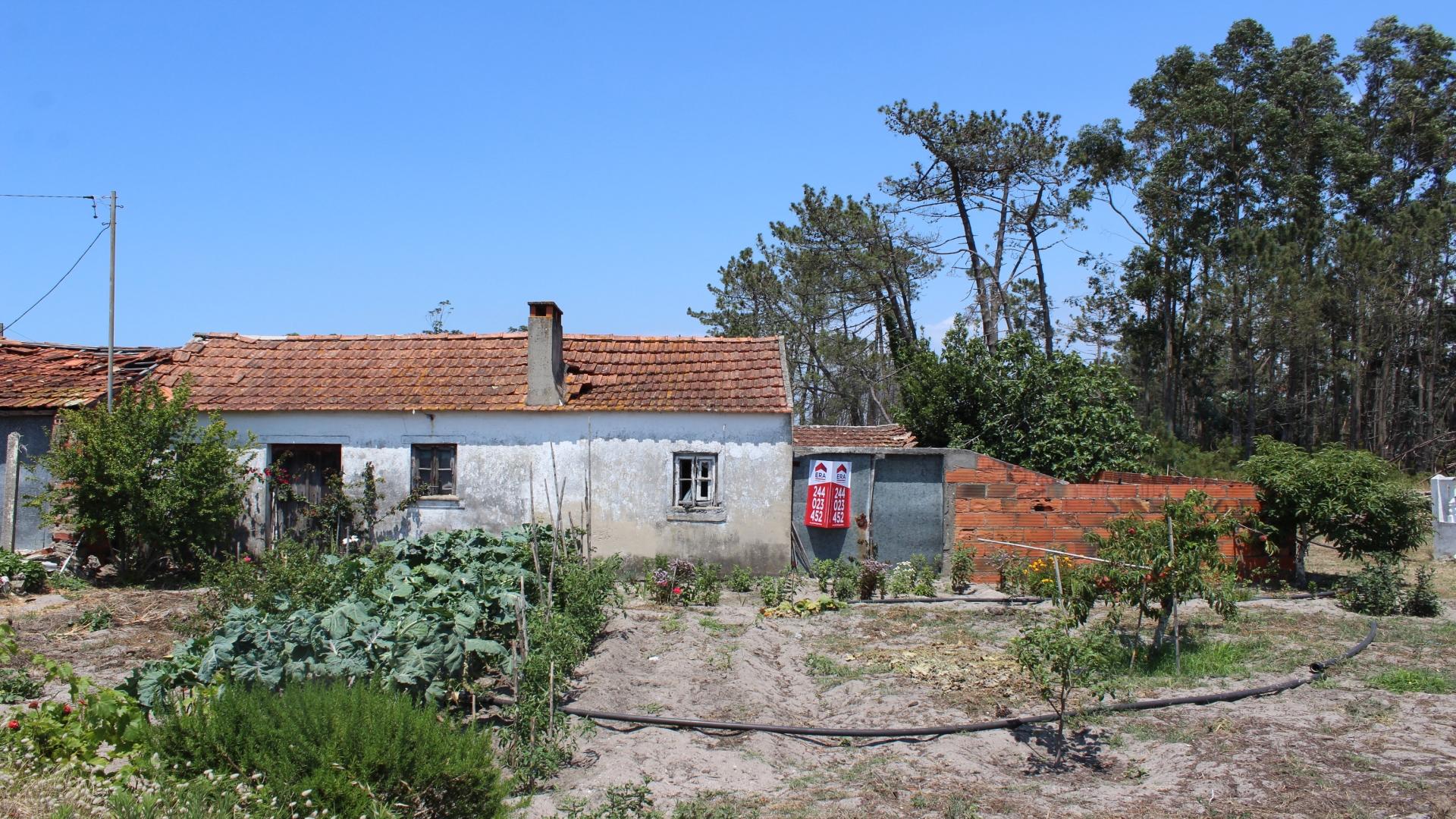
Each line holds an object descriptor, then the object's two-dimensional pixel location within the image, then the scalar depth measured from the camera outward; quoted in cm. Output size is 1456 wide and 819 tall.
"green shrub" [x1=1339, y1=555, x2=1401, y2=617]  1295
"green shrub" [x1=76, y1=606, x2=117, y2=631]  1149
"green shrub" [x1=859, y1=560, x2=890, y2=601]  1404
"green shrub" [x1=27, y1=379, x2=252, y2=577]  1413
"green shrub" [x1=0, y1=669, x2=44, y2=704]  771
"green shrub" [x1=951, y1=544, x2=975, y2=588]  1477
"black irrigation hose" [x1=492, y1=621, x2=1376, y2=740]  802
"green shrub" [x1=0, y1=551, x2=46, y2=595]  1358
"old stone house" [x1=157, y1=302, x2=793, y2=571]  1589
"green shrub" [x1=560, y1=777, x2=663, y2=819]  616
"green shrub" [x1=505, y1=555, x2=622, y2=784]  724
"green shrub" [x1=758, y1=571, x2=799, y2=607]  1345
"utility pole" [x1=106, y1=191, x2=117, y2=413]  1560
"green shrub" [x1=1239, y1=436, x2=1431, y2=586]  1358
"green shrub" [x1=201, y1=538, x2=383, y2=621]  923
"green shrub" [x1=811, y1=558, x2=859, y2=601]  1385
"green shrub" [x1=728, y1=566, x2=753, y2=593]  1455
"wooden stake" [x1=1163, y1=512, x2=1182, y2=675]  980
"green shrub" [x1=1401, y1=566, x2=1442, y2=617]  1288
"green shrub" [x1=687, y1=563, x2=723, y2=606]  1342
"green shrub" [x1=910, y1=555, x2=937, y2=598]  1427
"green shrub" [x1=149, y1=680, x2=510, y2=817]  578
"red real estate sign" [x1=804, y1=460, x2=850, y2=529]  1584
